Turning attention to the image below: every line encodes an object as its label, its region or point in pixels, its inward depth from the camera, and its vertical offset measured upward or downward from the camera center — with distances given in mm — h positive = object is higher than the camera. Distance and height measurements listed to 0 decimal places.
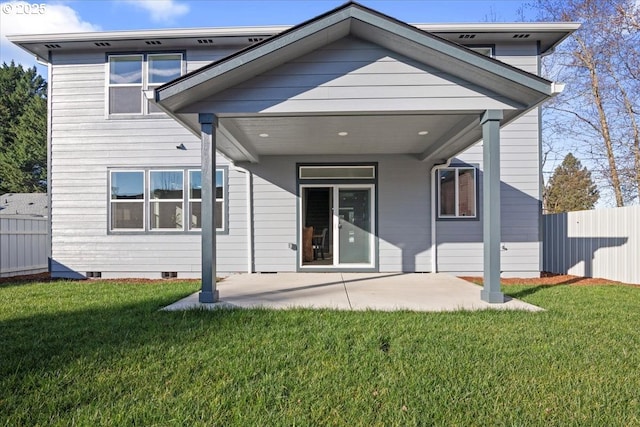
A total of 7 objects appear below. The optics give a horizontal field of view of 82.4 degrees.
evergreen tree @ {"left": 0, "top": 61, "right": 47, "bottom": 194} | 22328 +5334
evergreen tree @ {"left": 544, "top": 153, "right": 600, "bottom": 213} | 22219 +1821
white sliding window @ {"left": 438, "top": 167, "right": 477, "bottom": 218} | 8000 +589
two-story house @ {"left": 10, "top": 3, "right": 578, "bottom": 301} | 7832 +721
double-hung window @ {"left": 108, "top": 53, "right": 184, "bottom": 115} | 7945 +3149
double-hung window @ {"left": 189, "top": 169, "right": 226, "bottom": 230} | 7979 +368
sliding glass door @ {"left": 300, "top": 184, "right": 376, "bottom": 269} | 8016 -94
